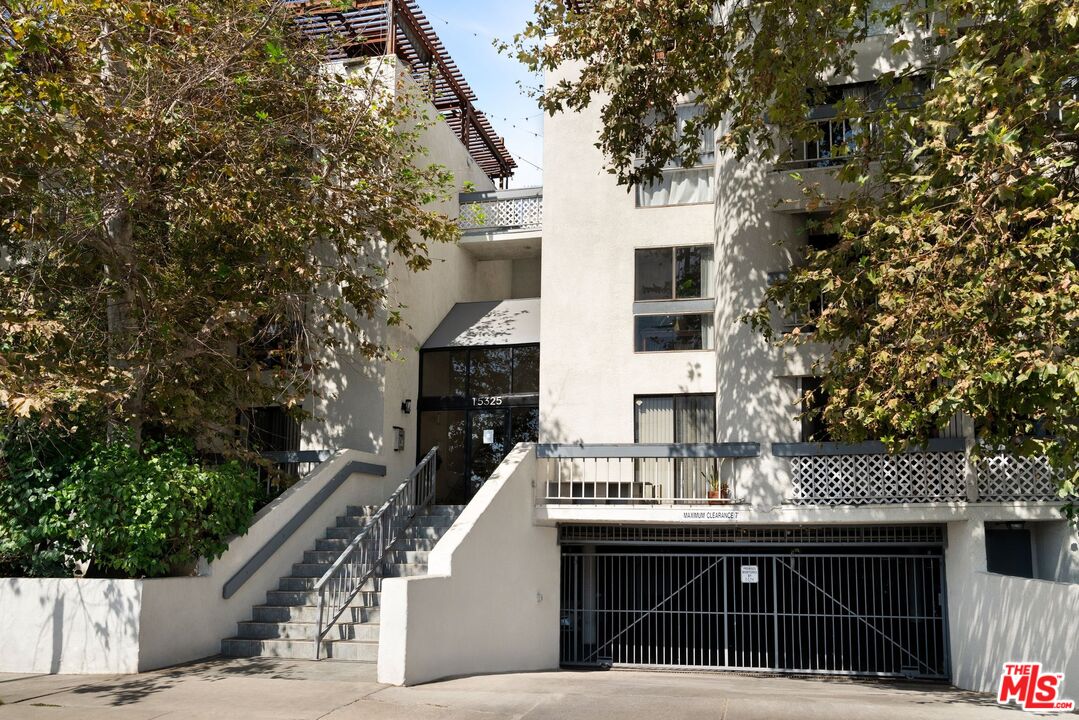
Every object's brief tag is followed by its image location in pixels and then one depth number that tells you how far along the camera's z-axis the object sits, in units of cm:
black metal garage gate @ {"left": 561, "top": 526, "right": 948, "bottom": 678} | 1606
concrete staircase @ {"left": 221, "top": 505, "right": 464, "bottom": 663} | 1262
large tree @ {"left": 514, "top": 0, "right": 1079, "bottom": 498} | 959
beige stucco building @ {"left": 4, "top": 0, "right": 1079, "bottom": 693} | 1320
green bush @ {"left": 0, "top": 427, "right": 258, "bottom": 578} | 1177
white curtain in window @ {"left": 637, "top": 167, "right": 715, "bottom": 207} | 1841
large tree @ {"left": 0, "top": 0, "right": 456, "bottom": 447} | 1166
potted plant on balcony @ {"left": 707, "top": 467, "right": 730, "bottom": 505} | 1532
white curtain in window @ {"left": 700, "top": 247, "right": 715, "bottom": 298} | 1795
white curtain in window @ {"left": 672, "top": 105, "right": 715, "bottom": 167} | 1827
